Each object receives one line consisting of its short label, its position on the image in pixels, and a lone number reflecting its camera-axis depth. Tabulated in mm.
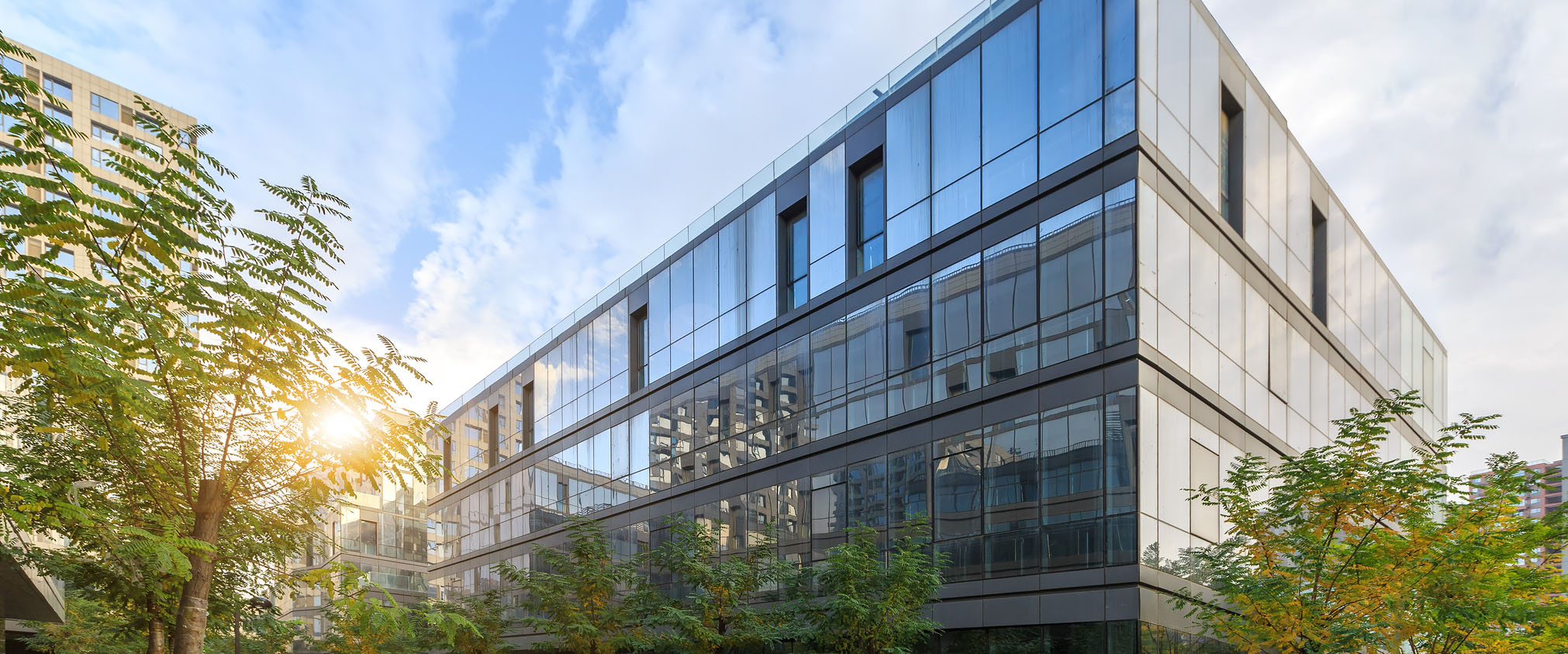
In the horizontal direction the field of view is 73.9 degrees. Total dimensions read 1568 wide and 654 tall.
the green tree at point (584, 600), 26797
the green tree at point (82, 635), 29844
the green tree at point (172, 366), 7699
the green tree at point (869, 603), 20234
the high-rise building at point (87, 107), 80312
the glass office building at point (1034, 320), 21969
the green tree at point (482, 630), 34625
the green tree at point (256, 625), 20297
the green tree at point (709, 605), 22938
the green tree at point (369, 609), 8242
